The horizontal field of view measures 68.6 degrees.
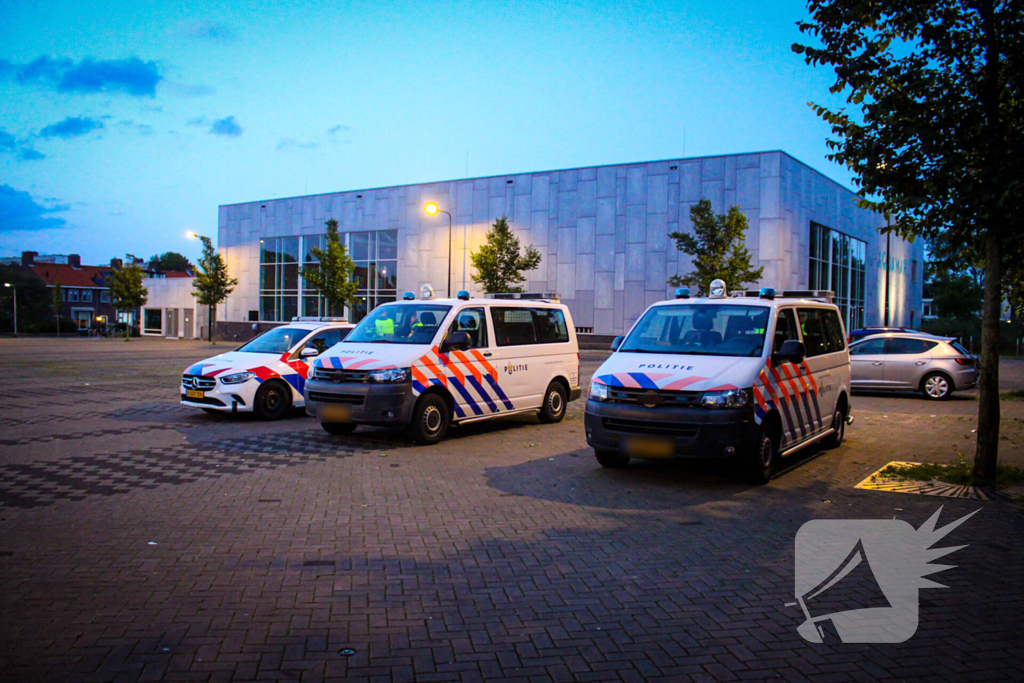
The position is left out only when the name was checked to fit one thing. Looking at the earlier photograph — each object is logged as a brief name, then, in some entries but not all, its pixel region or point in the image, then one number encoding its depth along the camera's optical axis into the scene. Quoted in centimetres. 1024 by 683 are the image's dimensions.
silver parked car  1745
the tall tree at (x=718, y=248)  3106
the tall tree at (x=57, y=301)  7522
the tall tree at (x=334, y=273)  4338
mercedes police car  1247
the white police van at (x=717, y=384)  755
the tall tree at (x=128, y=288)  5703
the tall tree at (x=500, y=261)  3697
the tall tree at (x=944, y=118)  752
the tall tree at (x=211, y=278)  4944
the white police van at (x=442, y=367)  1012
